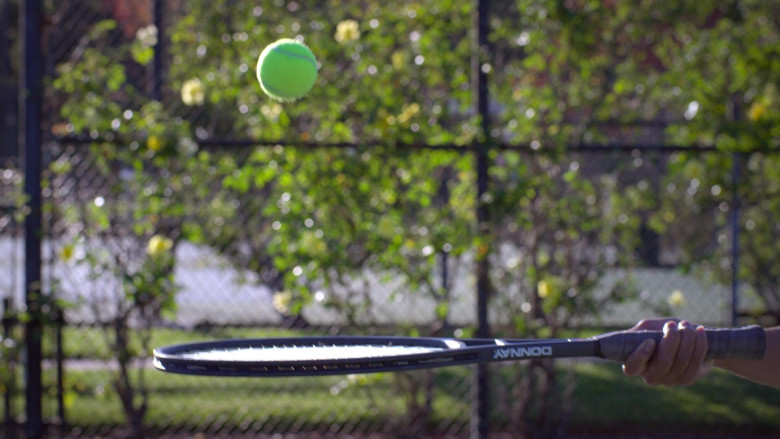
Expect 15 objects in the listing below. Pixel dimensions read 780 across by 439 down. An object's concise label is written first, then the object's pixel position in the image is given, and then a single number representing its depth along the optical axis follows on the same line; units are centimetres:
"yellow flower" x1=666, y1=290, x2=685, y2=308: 977
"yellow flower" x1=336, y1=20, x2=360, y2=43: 879
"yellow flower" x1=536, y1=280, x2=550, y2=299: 911
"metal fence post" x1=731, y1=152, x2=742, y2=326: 975
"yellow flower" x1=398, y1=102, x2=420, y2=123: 884
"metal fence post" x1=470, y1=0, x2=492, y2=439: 882
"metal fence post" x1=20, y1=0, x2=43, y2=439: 850
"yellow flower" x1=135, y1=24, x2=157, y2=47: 905
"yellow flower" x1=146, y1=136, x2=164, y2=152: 860
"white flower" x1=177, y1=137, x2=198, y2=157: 865
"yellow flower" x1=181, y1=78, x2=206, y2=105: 880
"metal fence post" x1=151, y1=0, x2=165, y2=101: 942
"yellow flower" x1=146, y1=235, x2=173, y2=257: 864
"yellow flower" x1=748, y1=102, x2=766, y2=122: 937
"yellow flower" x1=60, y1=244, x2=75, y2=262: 851
